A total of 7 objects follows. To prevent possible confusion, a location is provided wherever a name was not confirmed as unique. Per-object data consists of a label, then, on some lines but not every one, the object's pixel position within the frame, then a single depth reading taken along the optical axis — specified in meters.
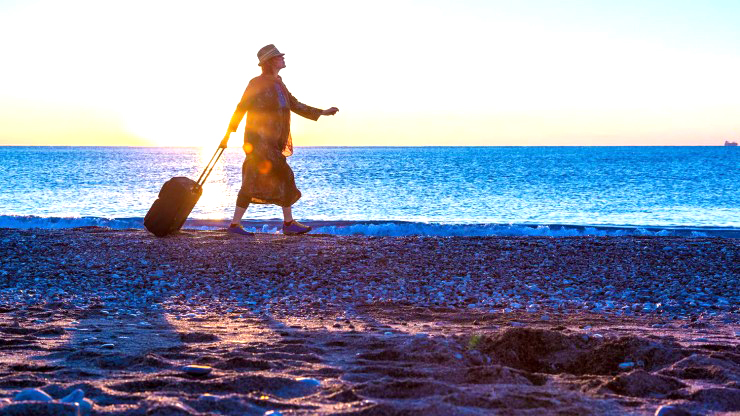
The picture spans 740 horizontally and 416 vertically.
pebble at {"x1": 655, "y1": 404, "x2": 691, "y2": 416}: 2.91
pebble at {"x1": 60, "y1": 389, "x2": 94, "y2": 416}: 2.83
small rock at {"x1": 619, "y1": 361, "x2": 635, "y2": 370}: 3.72
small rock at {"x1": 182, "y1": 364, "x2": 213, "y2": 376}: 3.42
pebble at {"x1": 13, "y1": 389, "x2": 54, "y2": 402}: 2.90
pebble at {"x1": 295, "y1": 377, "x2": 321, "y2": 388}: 3.30
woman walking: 9.62
